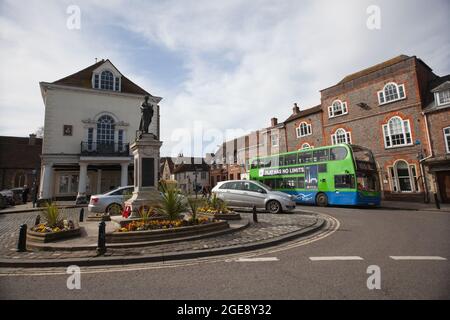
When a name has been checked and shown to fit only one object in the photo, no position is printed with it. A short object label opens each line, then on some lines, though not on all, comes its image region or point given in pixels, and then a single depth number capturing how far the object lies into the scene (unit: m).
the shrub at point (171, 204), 7.30
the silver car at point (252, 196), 12.11
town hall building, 21.34
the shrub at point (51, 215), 6.78
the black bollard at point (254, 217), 9.40
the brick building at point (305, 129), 26.27
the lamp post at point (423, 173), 17.55
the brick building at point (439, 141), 16.94
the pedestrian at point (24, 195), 23.24
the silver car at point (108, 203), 10.95
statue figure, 9.58
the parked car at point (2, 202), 18.80
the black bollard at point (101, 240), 5.35
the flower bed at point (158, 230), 6.13
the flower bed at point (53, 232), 6.18
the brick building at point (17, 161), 34.32
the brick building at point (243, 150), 31.65
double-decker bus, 14.55
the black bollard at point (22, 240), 5.66
